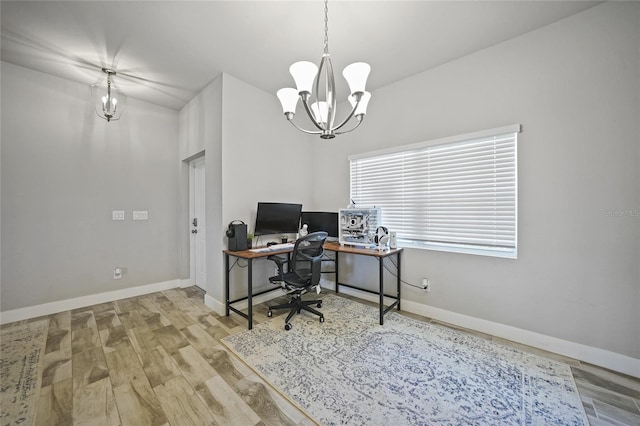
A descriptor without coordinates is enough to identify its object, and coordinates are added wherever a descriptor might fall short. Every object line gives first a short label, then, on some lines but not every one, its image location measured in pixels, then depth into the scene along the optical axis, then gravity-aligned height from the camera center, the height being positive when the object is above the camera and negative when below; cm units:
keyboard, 283 -45
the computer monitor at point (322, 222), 343 -14
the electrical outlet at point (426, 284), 276 -86
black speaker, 277 -28
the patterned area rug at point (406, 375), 147 -126
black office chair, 256 -67
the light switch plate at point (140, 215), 348 -5
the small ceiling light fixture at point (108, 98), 282 +155
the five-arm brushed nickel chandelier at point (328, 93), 155 +86
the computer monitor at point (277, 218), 310 -8
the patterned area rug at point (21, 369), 148 -126
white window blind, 232 +25
